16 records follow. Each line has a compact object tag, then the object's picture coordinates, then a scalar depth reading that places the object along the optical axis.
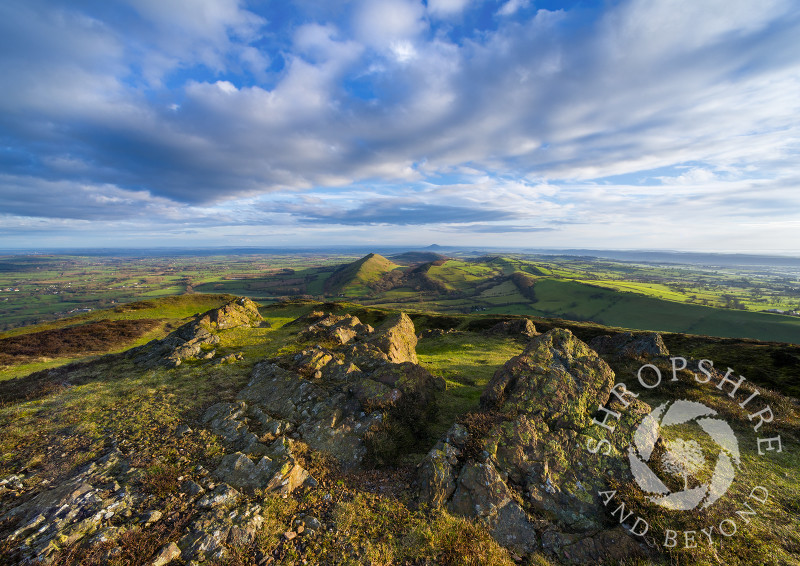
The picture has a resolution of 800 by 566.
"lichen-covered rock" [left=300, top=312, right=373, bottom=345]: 26.60
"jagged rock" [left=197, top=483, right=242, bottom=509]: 8.83
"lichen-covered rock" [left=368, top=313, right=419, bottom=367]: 21.60
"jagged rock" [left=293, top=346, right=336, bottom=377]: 16.72
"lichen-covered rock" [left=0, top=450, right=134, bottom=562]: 7.26
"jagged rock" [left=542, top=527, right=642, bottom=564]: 8.00
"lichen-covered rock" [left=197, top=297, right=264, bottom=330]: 36.75
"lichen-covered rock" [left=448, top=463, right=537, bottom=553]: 8.65
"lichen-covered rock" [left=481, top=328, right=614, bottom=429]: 12.13
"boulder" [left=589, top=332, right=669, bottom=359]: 26.62
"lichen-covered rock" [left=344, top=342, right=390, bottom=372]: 18.00
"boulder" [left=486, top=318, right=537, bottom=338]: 45.47
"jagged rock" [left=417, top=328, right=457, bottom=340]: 45.25
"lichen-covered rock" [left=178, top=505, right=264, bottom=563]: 7.46
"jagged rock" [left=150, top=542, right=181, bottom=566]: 7.00
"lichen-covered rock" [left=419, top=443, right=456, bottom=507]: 9.64
